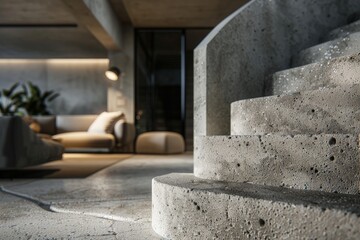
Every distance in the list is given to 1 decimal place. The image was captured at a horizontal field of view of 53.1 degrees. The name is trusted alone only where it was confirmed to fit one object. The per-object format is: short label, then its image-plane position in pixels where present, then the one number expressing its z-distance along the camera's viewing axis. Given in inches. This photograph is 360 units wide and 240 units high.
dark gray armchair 122.8
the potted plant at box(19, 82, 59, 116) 343.3
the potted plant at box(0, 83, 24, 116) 338.6
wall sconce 299.6
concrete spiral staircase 40.9
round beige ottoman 264.8
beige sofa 261.0
